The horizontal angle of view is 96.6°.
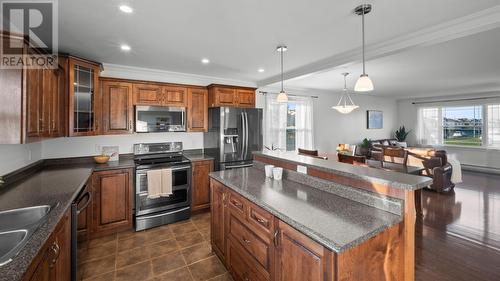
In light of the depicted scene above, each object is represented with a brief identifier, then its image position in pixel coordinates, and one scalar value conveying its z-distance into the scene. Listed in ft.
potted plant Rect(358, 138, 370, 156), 18.45
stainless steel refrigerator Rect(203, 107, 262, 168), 12.50
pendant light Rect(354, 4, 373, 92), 6.41
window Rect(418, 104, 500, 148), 21.77
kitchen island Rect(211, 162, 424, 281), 3.83
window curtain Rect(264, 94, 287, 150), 17.26
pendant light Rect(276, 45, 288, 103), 9.41
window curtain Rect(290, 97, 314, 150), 19.07
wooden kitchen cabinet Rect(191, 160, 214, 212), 11.99
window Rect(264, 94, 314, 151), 17.40
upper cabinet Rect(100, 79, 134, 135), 10.84
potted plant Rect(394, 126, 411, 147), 26.63
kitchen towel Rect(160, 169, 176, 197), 10.68
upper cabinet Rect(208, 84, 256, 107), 13.10
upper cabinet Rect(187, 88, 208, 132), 12.96
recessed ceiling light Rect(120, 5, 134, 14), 6.22
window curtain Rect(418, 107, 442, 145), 25.31
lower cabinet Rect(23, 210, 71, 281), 3.69
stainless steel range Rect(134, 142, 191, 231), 10.42
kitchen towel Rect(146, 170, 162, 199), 10.44
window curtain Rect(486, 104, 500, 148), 21.43
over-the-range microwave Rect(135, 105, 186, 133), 11.52
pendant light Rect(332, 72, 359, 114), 21.69
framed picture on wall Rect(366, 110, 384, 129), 24.63
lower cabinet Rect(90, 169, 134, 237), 9.69
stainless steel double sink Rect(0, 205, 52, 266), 4.30
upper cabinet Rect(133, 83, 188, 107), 11.59
